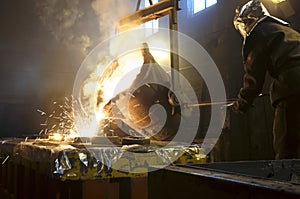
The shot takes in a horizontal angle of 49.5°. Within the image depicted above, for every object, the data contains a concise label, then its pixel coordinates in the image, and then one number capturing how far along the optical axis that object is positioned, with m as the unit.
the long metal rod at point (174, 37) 4.23
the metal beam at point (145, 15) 4.31
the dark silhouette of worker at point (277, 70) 2.83
